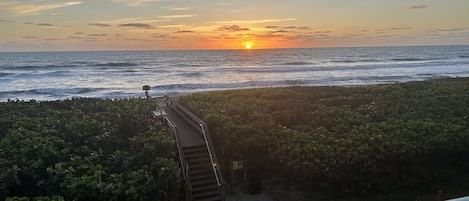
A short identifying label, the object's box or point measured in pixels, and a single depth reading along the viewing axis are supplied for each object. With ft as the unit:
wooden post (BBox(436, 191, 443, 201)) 36.52
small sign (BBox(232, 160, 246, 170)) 44.00
